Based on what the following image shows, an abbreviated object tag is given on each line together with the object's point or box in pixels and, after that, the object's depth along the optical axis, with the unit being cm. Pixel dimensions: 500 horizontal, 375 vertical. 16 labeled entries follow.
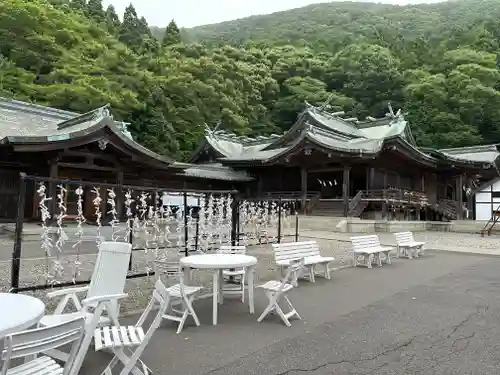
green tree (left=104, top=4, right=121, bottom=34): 3666
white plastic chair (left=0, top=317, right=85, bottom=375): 186
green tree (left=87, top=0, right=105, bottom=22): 3672
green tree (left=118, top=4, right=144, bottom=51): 3650
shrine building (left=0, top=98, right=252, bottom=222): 1376
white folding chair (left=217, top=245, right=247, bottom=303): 564
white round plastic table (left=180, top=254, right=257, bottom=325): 474
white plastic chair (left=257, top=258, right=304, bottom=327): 457
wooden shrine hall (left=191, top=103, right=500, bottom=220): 2073
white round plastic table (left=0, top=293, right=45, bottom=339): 236
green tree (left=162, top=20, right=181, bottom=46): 4109
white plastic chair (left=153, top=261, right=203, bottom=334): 438
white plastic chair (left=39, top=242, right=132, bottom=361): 389
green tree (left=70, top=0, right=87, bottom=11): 3641
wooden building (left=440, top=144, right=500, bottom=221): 2395
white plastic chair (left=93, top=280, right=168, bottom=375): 284
